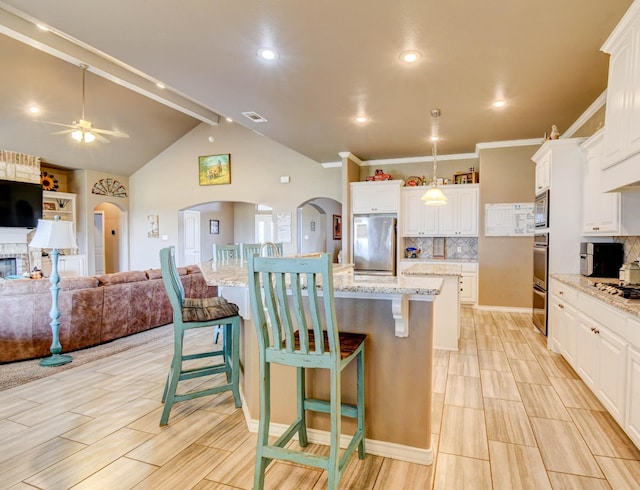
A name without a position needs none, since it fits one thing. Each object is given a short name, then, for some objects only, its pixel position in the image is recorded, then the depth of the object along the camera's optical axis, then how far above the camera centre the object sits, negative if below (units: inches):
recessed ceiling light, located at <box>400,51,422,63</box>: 116.0 +59.8
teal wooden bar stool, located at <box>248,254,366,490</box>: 60.7 -19.9
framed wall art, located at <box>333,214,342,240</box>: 429.7 +15.1
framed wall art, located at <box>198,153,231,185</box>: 321.1 +62.5
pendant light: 163.6 +19.8
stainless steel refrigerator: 247.8 -3.7
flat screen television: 266.1 +25.6
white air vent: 174.2 +60.5
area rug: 124.6 -48.3
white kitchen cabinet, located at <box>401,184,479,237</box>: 240.7 +17.5
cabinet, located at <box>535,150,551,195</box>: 158.2 +30.5
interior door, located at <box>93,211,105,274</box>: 360.2 -5.5
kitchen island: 76.9 -27.5
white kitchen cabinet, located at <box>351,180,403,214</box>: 249.8 +29.6
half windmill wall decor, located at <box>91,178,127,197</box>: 333.1 +47.4
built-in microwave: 157.9 +13.5
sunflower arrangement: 302.8 +47.5
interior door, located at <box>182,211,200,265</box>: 394.9 +1.2
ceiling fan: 204.5 +61.5
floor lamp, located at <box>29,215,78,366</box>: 135.6 -3.3
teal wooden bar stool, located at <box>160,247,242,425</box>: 94.7 -23.1
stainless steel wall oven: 159.0 -18.4
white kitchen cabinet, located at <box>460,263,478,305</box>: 237.5 -30.0
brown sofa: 140.0 -31.9
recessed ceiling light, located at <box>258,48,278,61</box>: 115.5 +60.3
